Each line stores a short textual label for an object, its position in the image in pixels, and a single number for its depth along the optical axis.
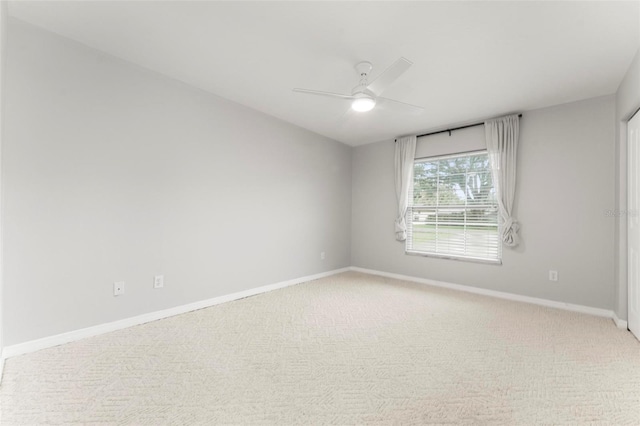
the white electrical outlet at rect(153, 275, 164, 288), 3.00
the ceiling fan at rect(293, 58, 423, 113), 2.29
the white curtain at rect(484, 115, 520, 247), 3.79
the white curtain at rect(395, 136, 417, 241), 4.80
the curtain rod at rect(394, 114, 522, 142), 4.15
